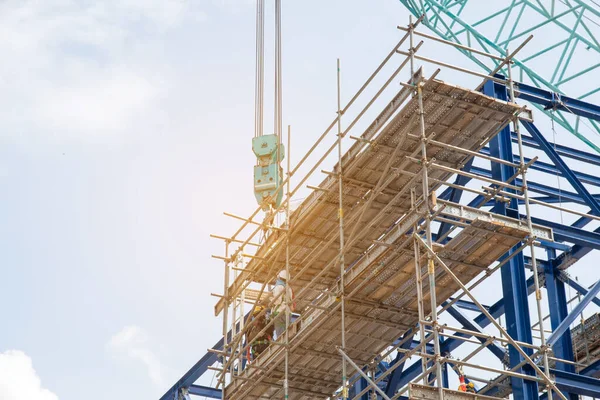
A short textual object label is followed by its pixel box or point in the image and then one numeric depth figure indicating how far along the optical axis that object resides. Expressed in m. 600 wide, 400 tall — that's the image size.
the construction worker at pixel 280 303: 27.88
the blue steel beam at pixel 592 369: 27.34
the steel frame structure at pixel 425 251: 22.69
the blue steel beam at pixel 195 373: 37.69
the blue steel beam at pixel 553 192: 32.94
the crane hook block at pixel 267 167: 32.50
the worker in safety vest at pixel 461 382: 23.31
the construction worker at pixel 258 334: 28.94
